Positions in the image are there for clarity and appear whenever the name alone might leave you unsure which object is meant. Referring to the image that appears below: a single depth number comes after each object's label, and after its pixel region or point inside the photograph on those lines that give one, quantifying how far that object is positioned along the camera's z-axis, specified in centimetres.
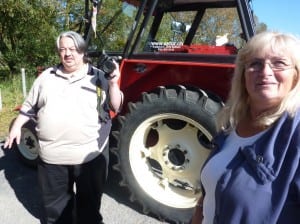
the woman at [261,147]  81
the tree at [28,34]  623
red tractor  192
